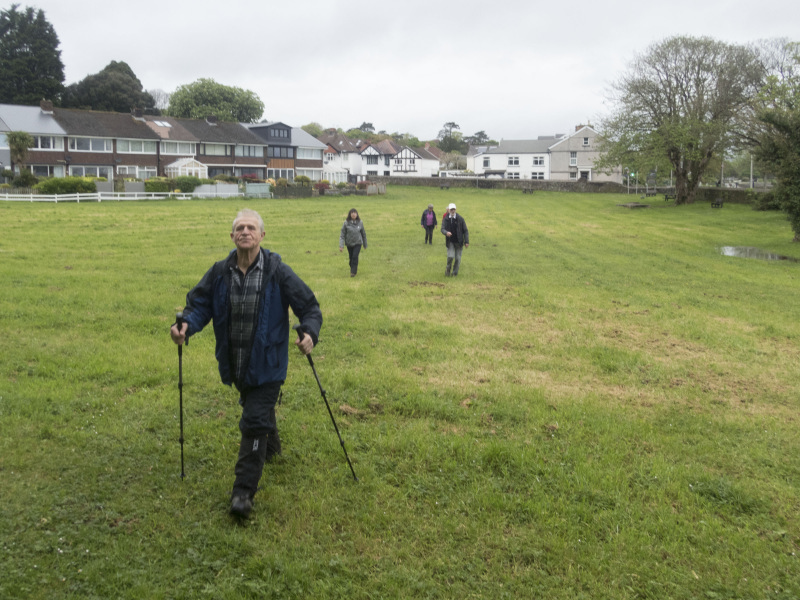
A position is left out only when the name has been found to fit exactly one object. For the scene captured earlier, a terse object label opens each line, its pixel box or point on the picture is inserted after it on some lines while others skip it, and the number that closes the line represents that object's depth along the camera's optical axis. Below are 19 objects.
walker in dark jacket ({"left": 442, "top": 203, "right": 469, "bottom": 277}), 17.92
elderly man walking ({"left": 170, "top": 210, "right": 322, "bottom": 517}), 5.36
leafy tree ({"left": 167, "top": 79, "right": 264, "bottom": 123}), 95.19
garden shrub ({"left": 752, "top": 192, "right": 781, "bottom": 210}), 30.53
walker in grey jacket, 17.56
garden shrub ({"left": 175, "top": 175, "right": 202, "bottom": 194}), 49.91
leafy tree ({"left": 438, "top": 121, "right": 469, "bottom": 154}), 146.50
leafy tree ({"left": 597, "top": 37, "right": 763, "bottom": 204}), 51.75
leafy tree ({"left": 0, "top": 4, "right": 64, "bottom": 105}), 78.81
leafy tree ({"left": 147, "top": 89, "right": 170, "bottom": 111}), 143.64
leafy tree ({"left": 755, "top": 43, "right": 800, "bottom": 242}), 27.23
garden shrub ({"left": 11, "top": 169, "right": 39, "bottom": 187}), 45.44
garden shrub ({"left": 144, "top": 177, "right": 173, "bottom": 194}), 48.03
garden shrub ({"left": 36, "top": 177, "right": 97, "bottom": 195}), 42.53
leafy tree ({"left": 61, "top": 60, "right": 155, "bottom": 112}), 86.75
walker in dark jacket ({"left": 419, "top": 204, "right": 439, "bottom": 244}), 26.47
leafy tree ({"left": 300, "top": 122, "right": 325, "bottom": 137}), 157.43
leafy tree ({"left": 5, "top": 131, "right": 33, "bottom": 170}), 51.75
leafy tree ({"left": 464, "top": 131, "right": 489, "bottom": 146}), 177.12
